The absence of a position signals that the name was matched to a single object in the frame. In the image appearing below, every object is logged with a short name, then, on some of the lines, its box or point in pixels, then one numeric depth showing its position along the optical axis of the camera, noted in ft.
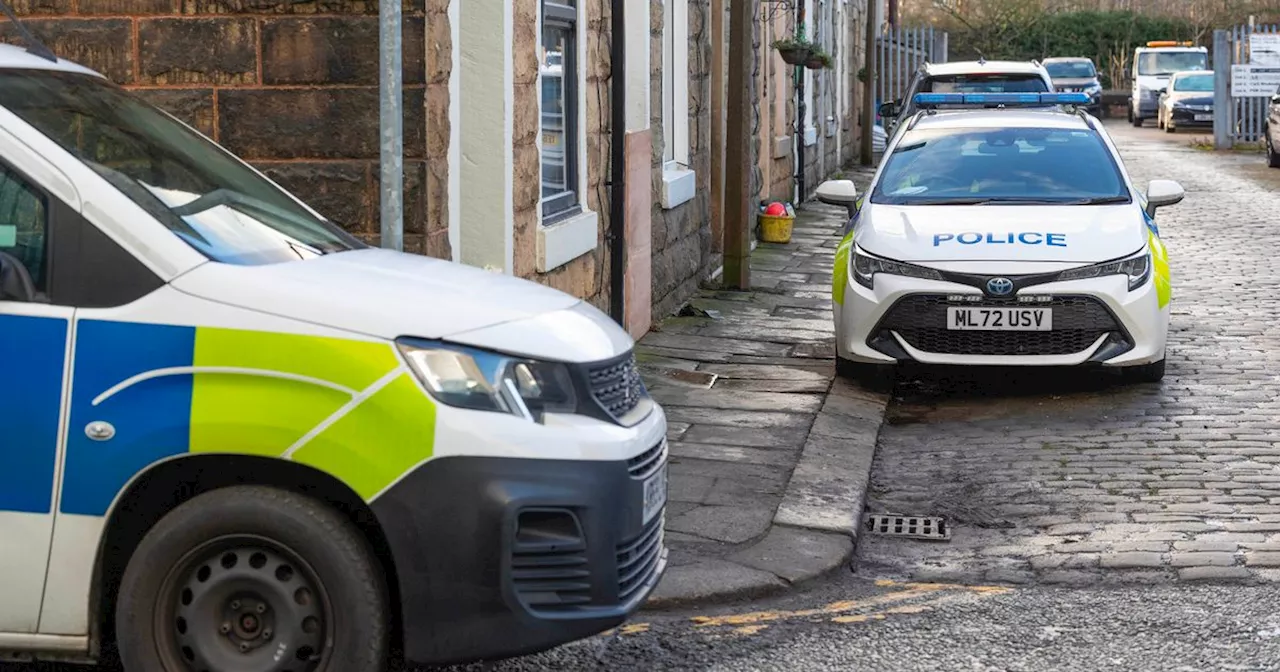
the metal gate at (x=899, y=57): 128.77
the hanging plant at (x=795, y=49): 64.13
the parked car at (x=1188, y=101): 143.64
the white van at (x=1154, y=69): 162.30
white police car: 32.53
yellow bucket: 62.54
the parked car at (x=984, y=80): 69.05
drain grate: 24.12
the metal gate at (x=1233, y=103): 119.24
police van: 14.47
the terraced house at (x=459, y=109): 24.77
